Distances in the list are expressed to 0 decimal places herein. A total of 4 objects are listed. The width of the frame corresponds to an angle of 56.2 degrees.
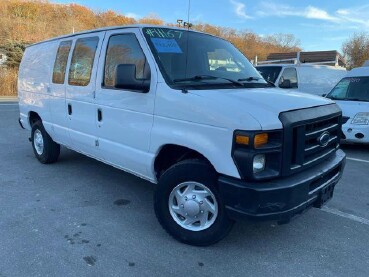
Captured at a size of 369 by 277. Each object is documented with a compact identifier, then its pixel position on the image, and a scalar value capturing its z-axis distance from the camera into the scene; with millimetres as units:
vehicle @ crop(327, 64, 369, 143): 7395
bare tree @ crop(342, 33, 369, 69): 41312
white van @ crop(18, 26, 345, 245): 2838
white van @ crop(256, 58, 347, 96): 10805
